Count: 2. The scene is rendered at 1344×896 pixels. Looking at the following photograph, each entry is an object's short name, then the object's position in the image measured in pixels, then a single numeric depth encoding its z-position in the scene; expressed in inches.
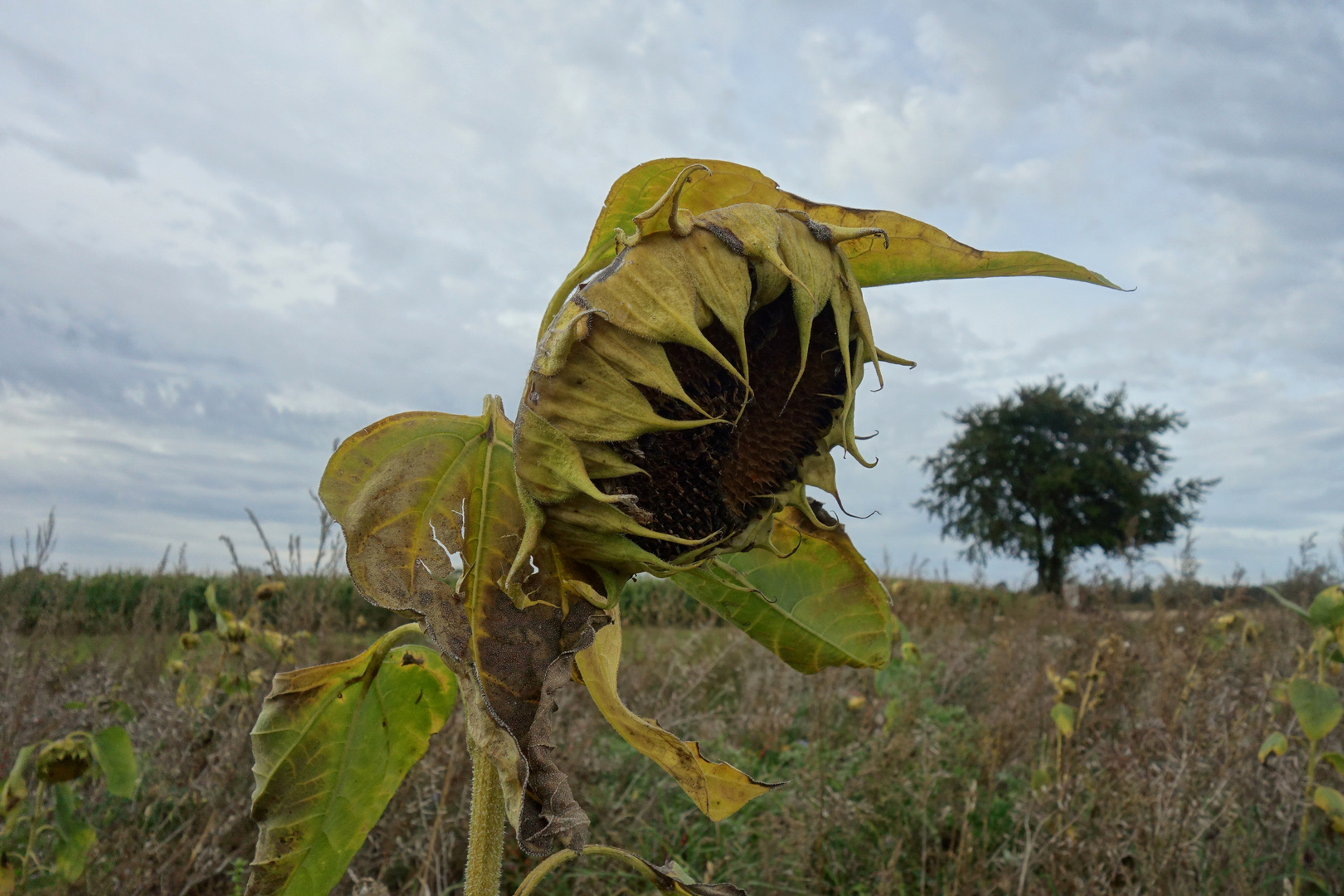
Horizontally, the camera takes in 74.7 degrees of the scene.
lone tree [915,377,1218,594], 1184.2
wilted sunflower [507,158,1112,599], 25.0
